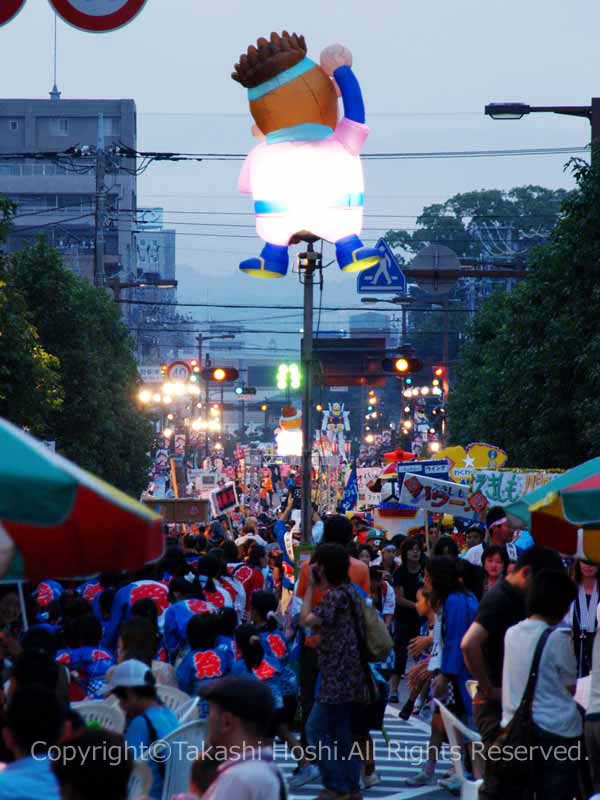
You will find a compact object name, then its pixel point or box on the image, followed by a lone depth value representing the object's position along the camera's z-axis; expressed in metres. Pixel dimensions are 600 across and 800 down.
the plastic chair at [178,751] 7.21
